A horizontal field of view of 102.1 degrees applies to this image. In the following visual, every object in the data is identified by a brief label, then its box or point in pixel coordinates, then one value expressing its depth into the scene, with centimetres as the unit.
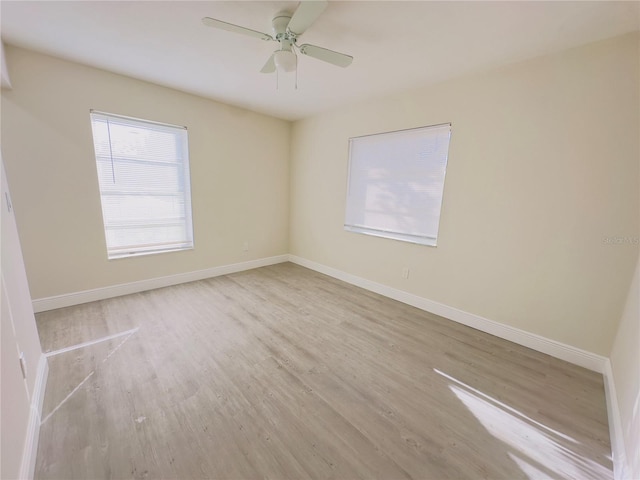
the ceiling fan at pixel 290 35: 154
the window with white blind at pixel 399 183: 283
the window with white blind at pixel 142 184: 288
